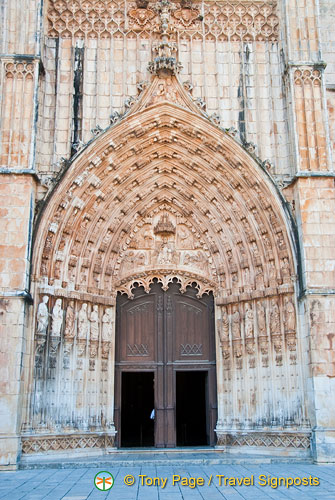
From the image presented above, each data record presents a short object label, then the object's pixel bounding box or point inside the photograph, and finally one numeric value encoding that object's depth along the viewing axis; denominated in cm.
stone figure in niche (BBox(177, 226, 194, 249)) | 1226
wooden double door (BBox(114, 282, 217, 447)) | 1146
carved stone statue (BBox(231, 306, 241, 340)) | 1129
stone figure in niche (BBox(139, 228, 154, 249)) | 1219
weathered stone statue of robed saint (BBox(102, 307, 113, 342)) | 1123
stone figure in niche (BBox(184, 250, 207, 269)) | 1209
